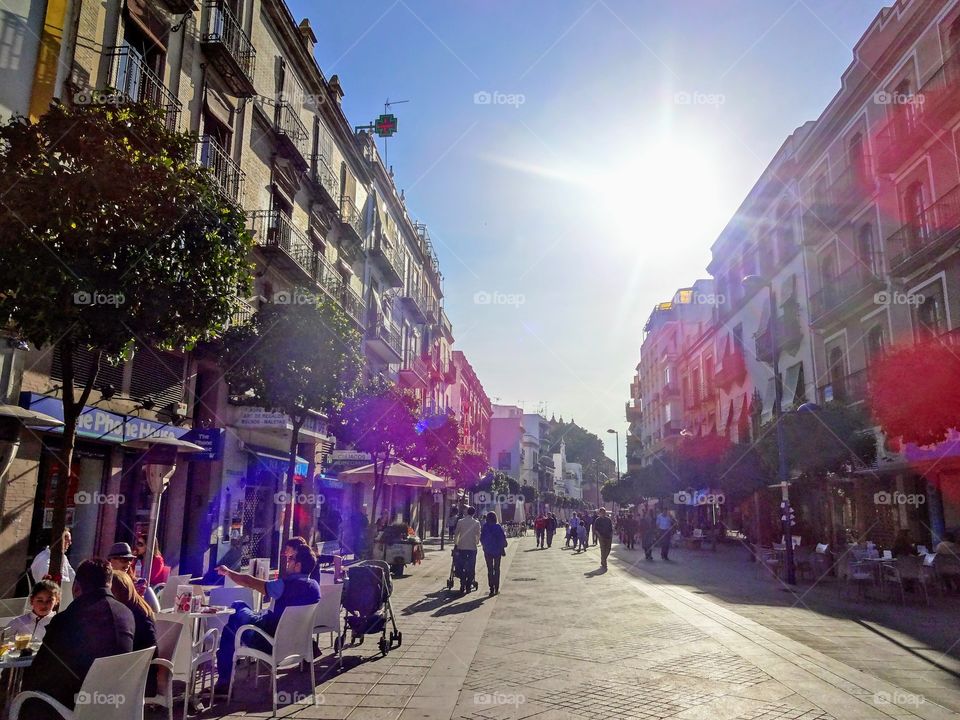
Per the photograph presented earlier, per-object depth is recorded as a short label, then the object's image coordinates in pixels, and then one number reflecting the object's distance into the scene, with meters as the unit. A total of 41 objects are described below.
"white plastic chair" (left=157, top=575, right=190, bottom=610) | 8.09
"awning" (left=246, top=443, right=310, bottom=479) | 19.12
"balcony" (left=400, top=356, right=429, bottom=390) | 35.50
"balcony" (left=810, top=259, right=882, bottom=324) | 23.55
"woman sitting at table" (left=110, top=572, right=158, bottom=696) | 4.84
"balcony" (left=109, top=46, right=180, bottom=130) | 12.36
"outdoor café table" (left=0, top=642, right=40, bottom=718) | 4.82
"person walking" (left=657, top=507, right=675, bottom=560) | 25.39
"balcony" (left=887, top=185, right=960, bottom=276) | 18.67
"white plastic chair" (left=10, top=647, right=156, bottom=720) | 3.93
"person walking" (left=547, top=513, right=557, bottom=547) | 35.98
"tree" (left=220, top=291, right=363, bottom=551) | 11.63
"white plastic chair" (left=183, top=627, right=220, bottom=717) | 6.04
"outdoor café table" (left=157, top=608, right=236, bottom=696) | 5.91
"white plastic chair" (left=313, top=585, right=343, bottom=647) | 7.70
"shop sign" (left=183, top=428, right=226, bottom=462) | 14.55
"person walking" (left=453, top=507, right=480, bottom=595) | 14.90
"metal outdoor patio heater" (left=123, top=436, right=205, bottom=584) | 10.68
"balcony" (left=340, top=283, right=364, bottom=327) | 24.41
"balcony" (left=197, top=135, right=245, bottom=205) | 15.66
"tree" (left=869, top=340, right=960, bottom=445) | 13.16
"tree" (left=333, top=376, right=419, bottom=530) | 19.06
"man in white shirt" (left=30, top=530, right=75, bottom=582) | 8.49
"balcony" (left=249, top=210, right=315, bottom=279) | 18.22
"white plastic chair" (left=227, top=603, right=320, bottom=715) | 6.24
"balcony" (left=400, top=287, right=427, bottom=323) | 36.16
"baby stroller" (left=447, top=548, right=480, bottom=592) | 14.91
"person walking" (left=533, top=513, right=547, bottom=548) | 35.44
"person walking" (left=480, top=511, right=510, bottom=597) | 14.88
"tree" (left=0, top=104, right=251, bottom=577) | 5.94
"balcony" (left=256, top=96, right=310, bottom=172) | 19.17
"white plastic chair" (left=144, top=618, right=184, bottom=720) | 5.80
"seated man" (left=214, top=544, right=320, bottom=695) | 6.63
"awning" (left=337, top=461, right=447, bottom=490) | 20.61
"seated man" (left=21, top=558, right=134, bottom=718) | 4.06
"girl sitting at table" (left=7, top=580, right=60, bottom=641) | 5.55
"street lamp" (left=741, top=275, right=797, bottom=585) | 16.72
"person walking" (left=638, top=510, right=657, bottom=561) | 26.02
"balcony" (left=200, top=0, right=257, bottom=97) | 15.58
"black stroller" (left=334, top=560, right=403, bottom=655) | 8.61
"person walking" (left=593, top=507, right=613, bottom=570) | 22.02
